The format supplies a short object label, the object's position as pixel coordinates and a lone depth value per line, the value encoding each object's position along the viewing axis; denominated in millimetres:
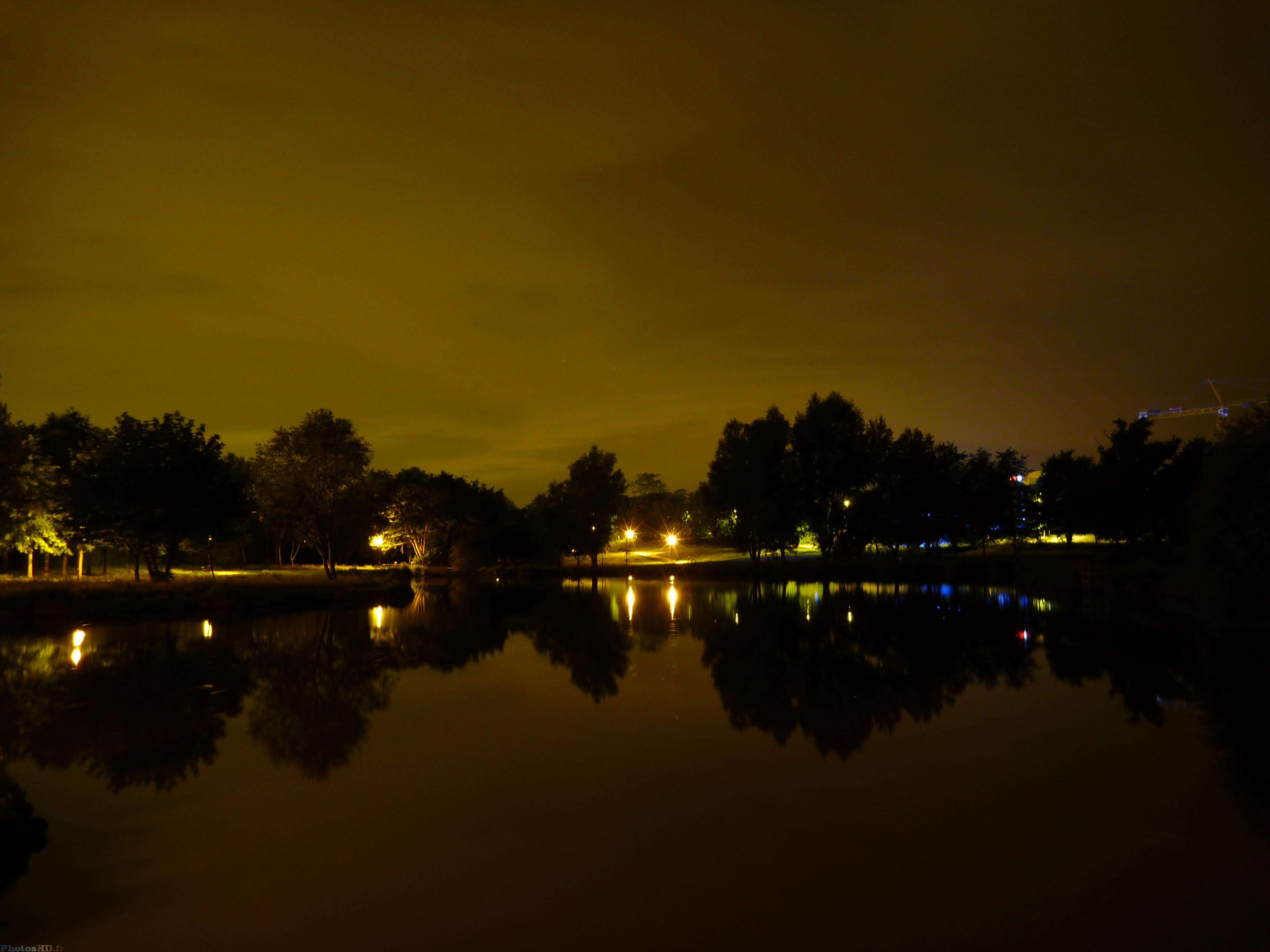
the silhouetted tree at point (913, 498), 72938
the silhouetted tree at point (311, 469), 51344
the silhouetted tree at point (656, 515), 131750
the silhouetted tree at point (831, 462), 72938
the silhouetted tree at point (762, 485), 73312
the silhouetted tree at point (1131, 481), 60562
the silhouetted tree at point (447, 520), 76375
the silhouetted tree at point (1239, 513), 25062
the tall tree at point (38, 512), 38781
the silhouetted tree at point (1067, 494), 63750
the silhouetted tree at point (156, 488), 40500
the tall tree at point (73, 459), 40812
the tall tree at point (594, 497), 89062
